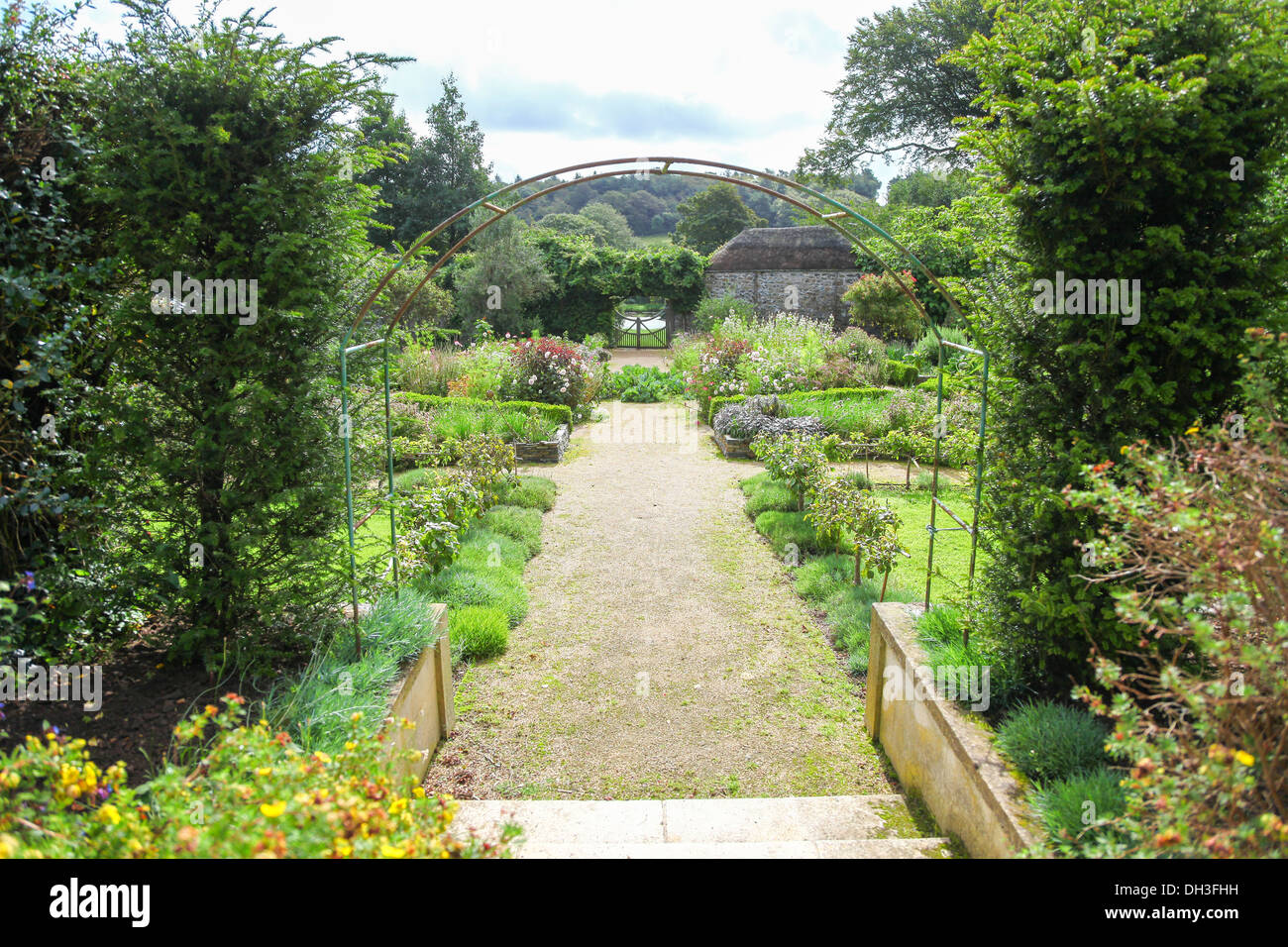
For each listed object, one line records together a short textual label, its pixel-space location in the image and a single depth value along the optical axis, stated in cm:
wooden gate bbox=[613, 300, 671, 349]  2826
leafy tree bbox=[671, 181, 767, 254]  5188
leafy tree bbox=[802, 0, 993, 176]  2398
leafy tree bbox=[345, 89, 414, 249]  3393
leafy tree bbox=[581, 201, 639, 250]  5891
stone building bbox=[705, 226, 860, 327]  2814
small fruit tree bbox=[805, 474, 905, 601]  598
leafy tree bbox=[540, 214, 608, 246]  5075
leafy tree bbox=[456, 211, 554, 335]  2350
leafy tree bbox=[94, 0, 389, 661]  354
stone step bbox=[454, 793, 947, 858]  324
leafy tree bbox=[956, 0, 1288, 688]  303
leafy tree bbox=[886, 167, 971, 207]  2811
